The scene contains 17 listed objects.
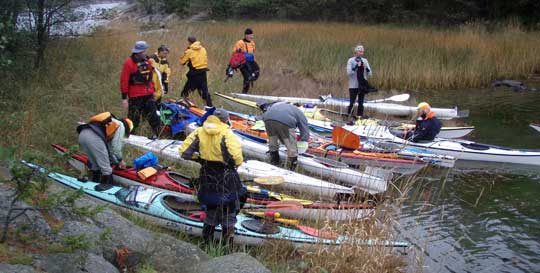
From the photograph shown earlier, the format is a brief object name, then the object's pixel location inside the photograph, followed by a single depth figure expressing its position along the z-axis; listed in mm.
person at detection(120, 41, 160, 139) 7988
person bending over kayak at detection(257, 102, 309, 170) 7820
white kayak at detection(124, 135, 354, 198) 6906
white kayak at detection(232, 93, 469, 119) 12219
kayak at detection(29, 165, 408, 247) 5505
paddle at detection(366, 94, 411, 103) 12570
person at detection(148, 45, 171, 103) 9500
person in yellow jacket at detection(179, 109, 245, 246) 5221
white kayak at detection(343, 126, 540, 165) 9312
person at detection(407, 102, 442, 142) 9500
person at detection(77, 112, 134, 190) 6164
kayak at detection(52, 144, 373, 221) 5875
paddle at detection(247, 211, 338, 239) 5434
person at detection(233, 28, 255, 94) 12297
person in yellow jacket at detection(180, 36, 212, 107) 10406
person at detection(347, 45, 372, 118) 11180
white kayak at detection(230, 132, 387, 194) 6742
